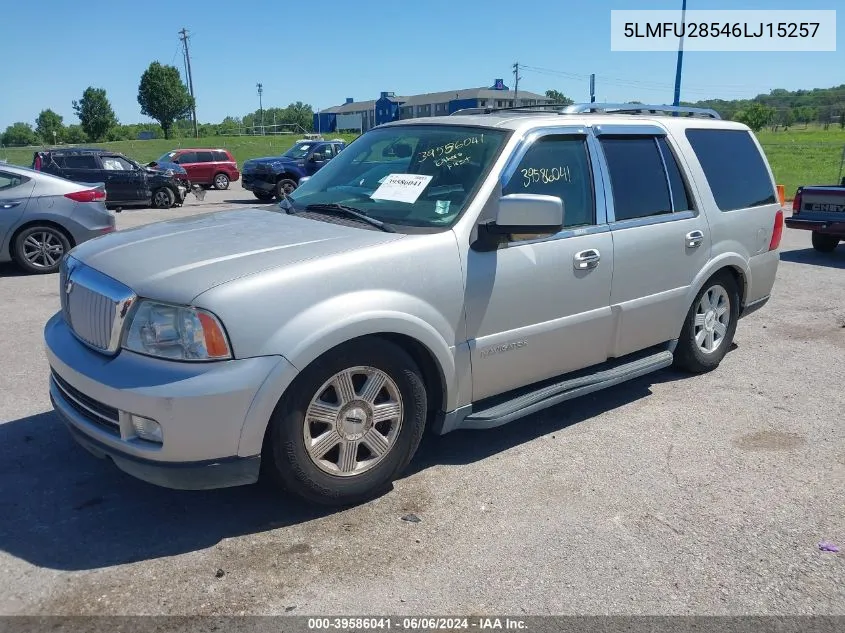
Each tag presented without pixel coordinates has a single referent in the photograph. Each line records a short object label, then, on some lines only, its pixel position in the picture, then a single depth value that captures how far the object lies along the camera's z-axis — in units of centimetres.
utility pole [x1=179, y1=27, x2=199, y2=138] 7281
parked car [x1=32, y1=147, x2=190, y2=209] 1830
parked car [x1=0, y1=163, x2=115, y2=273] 945
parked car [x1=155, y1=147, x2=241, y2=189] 2714
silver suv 317
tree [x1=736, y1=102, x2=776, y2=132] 9056
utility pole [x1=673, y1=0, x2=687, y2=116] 2222
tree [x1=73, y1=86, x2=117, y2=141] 8881
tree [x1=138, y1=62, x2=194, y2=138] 8506
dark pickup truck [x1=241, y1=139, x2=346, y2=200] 2017
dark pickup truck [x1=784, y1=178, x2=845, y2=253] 1095
